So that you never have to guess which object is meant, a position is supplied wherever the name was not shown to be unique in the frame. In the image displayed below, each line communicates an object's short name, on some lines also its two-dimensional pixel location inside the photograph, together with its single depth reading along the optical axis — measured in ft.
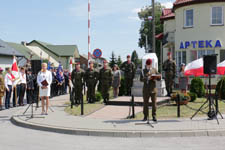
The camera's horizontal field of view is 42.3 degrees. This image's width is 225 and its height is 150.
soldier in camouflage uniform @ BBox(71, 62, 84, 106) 46.21
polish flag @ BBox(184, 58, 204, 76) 42.27
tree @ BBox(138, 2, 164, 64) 178.70
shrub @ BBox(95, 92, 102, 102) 50.44
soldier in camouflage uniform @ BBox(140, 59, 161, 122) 32.27
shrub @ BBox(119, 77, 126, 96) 54.24
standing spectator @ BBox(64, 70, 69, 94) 71.93
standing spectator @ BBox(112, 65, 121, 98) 51.05
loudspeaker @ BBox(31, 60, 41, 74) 39.47
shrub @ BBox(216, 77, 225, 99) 51.90
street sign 55.81
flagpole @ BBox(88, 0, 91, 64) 56.97
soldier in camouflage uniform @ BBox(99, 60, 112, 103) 47.24
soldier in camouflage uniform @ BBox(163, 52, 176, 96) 48.49
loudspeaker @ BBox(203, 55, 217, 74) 33.01
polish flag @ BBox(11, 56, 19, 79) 46.06
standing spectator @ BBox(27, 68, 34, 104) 49.49
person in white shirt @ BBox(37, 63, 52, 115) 37.14
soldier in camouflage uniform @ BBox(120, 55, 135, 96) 50.98
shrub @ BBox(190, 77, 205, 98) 52.13
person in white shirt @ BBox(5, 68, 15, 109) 45.37
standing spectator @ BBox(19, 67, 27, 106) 48.34
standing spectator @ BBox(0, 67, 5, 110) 44.86
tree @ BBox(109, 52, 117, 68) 247.29
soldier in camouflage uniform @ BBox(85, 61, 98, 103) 47.50
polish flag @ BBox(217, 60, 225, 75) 42.60
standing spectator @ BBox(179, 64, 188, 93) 48.14
